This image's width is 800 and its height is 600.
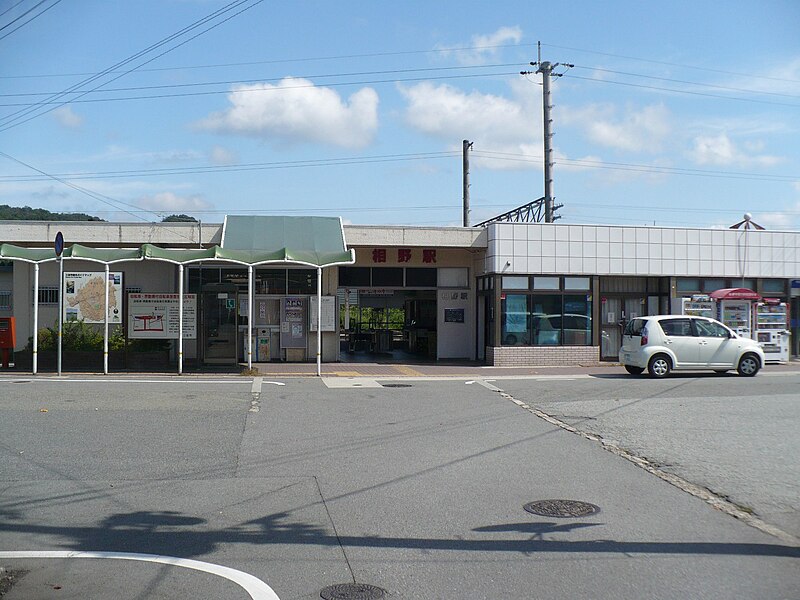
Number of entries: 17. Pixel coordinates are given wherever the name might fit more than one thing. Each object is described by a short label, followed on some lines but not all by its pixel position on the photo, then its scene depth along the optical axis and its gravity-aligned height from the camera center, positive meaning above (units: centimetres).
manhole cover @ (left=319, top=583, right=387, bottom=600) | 548 -199
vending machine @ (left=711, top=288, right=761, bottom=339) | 2548 -14
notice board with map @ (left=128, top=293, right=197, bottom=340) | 2147 -25
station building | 2378 +93
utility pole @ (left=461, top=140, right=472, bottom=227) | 3878 +641
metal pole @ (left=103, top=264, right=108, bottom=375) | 2031 -114
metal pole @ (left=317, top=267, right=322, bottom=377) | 2083 -60
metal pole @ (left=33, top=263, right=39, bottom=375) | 2005 -62
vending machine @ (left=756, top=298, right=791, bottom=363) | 2559 -70
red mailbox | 2145 -76
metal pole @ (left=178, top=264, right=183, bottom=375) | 2034 -33
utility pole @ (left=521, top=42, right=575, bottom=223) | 2803 +607
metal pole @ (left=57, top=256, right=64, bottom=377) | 1992 +17
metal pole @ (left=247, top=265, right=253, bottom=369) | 2058 -17
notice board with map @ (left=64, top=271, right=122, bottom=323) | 2141 +29
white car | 2067 -103
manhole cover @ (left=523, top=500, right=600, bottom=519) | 773 -199
